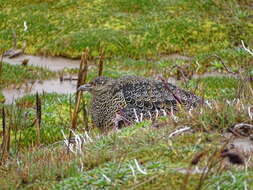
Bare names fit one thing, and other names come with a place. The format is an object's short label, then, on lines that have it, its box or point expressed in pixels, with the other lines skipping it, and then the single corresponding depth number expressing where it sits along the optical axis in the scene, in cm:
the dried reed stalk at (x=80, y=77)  1480
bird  1803
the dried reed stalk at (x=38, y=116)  1512
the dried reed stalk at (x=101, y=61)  1647
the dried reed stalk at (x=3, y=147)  1398
